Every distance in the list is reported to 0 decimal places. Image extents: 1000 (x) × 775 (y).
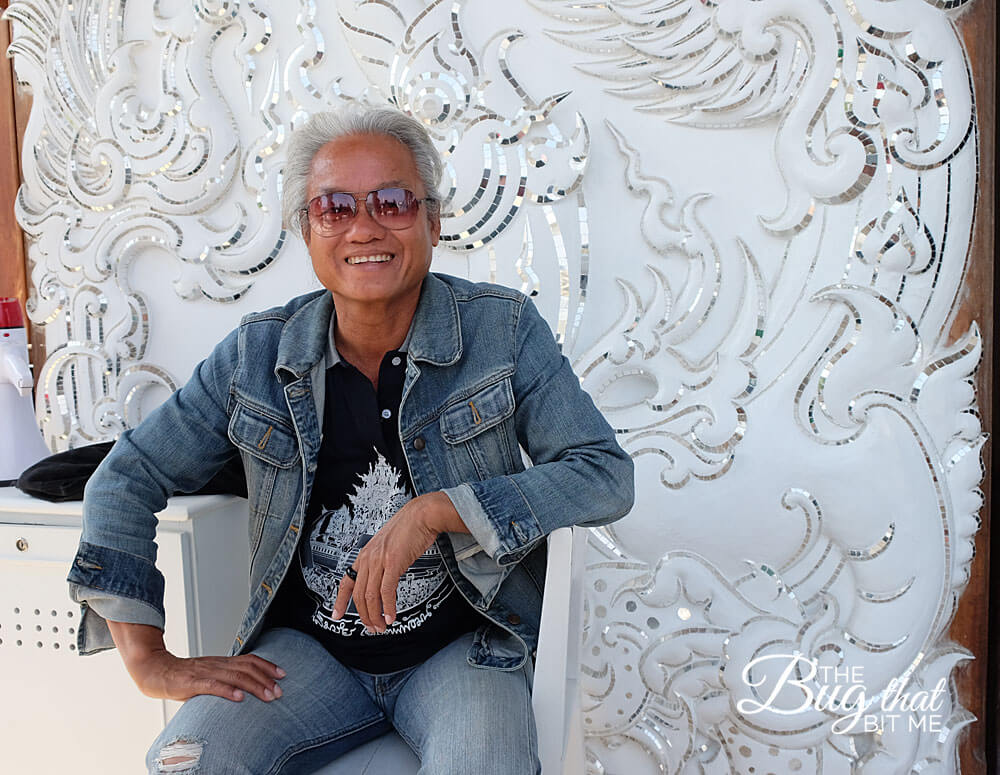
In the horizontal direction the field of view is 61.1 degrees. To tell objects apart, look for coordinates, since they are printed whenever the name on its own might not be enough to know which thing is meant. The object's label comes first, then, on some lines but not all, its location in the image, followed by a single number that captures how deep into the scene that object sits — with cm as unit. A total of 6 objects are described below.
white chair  126
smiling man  129
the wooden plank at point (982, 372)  176
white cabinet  170
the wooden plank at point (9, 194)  241
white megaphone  206
